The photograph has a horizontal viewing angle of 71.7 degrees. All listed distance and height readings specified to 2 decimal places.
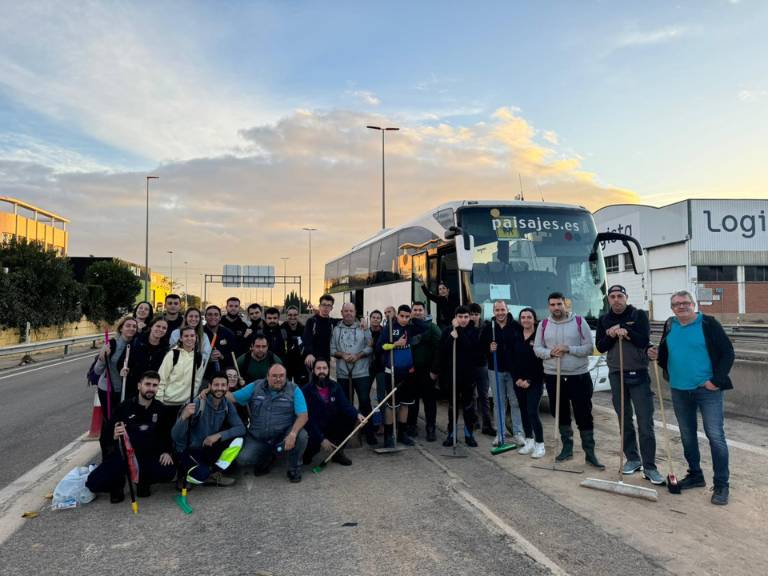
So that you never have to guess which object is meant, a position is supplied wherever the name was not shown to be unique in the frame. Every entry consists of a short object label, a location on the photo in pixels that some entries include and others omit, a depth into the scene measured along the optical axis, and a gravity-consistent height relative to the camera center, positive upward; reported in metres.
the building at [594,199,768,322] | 41.06 +4.12
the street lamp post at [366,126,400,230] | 29.59 +6.21
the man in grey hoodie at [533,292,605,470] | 6.09 -0.68
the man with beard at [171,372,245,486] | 5.35 -1.37
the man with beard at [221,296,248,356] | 7.88 -0.21
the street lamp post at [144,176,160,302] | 40.83 +5.30
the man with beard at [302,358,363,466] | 6.47 -1.25
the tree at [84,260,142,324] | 41.03 +1.71
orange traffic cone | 6.68 -1.51
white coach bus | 8.62 +0.88
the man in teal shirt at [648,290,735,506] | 4.88 -0.66
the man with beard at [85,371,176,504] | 4.98 -1.38
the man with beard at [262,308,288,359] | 7.68 -0.38
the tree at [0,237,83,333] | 25.50 +0.96
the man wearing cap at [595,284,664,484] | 5.50 -0.66
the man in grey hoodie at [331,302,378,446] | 7.34 -0.62
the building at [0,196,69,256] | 51.00 +8.47
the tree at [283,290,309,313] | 69.81 +0.89
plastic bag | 4.79 -1.71
